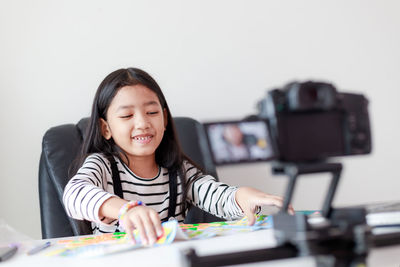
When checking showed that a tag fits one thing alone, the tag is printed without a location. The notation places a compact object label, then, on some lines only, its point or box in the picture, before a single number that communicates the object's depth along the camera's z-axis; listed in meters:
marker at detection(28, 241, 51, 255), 0.94
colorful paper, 0.88
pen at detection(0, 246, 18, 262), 0.89
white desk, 0.76
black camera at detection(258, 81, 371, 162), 0.65
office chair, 1.55
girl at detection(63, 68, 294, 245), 1.43
